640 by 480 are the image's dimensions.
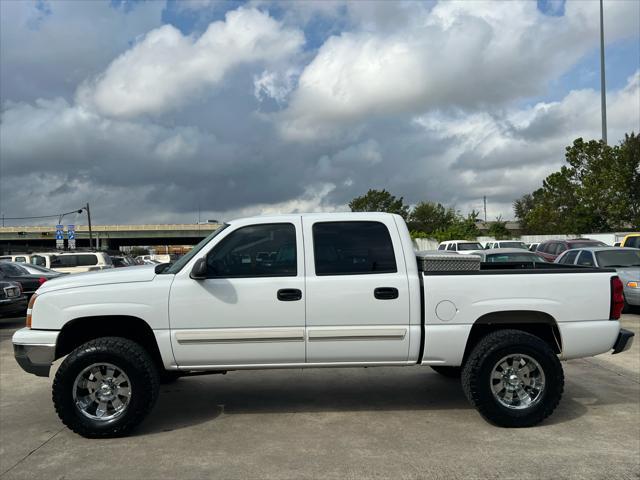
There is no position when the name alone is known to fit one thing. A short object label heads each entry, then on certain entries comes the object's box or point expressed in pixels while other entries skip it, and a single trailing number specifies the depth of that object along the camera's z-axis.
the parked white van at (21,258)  21.41
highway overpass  77.56
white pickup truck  5.12
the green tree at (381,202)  70.19
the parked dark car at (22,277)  14.94
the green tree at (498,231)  48.04
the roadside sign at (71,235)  35.00
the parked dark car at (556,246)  20.39
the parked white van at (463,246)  26.05
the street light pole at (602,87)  38.47
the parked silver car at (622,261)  12.41
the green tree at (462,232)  48.94
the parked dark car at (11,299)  12.85
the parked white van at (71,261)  20.25
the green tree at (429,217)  68.75
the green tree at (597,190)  38.72
